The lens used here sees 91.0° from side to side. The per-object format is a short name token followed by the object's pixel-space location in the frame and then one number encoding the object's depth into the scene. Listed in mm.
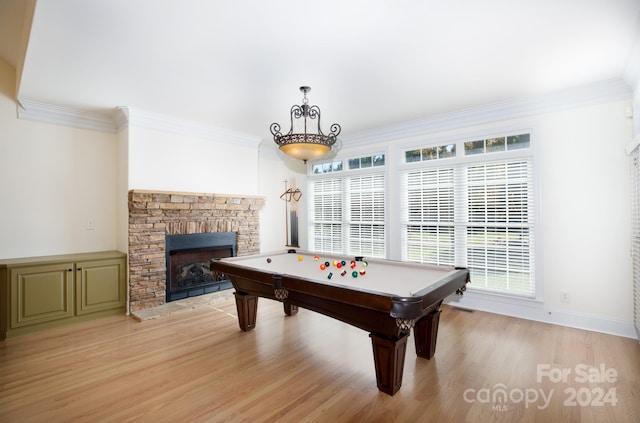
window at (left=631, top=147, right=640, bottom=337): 3014
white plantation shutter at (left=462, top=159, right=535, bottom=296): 3908
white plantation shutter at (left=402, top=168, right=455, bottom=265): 4508
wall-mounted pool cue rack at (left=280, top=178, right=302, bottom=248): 6387
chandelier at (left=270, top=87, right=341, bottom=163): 2998
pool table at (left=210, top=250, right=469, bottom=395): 2158
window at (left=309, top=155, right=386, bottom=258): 5363
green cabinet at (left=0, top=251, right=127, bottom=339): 3406
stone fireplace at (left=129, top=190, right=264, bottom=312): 4176
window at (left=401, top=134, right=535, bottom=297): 3932
